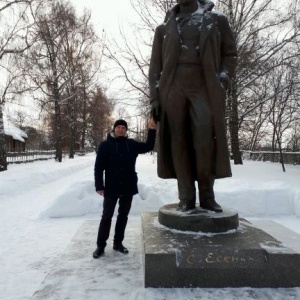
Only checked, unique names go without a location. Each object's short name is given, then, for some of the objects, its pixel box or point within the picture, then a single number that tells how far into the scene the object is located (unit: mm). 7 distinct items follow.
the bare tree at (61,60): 24547
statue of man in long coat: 4223
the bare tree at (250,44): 17484
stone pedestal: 3496
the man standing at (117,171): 4457
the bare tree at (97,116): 41344
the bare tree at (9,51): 17688
